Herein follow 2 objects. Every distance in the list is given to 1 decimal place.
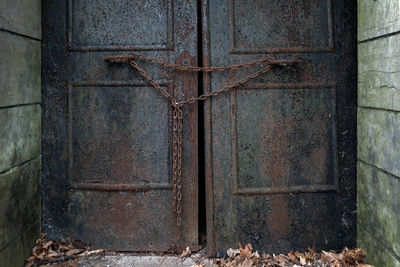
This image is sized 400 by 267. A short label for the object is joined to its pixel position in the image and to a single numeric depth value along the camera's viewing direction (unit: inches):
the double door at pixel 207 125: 117.0
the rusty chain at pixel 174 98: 116.3
